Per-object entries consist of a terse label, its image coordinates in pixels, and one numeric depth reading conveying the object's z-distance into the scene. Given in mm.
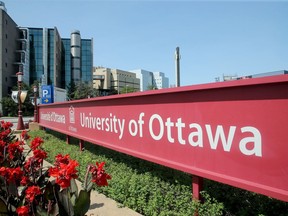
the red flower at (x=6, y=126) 6894
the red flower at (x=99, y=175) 2291
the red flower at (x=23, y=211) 2226
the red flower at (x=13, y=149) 3908
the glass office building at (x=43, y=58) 68625
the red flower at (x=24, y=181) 2873
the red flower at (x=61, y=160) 2755
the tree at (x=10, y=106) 52781
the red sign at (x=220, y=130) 2450
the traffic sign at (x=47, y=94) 21375
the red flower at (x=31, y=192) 2396
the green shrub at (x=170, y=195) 3326
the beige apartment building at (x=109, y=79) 128375
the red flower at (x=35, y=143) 3615
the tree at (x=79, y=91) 75438
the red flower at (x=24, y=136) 5687
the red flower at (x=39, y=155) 3154
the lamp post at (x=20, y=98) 17583
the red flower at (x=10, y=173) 2779
